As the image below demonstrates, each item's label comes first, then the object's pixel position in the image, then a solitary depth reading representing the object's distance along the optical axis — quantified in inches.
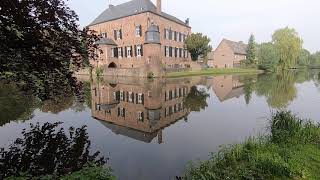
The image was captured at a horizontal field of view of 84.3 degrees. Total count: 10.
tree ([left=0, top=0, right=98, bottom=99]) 135.4
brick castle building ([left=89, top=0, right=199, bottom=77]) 972.0
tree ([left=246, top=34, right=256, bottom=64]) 1681.1
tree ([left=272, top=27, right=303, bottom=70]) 1624.3
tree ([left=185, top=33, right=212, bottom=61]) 1213.8
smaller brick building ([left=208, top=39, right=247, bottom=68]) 1813.6
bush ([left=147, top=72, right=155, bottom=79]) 887.7
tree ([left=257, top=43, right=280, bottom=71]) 1529.6
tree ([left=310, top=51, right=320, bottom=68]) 2822.2
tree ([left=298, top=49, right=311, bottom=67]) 2586.1
